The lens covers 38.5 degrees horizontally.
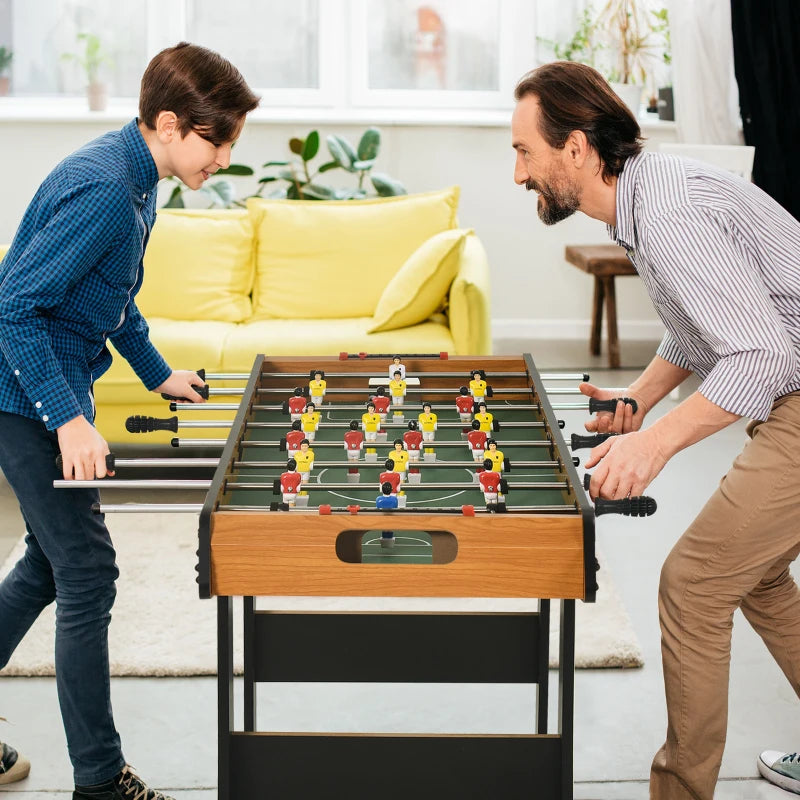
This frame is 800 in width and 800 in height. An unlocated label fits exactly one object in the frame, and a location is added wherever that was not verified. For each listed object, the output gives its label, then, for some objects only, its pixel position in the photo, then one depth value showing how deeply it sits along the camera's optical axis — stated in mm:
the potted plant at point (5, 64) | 6113
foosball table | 1669
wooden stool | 5520
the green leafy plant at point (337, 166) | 5297
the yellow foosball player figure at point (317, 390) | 2338
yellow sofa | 4043
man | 1784
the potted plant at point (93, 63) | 5973
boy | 1889
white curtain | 5559
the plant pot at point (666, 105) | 6090
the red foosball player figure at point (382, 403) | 2238
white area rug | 2826
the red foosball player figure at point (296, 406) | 2211
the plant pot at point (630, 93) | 5895
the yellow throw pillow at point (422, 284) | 4039
